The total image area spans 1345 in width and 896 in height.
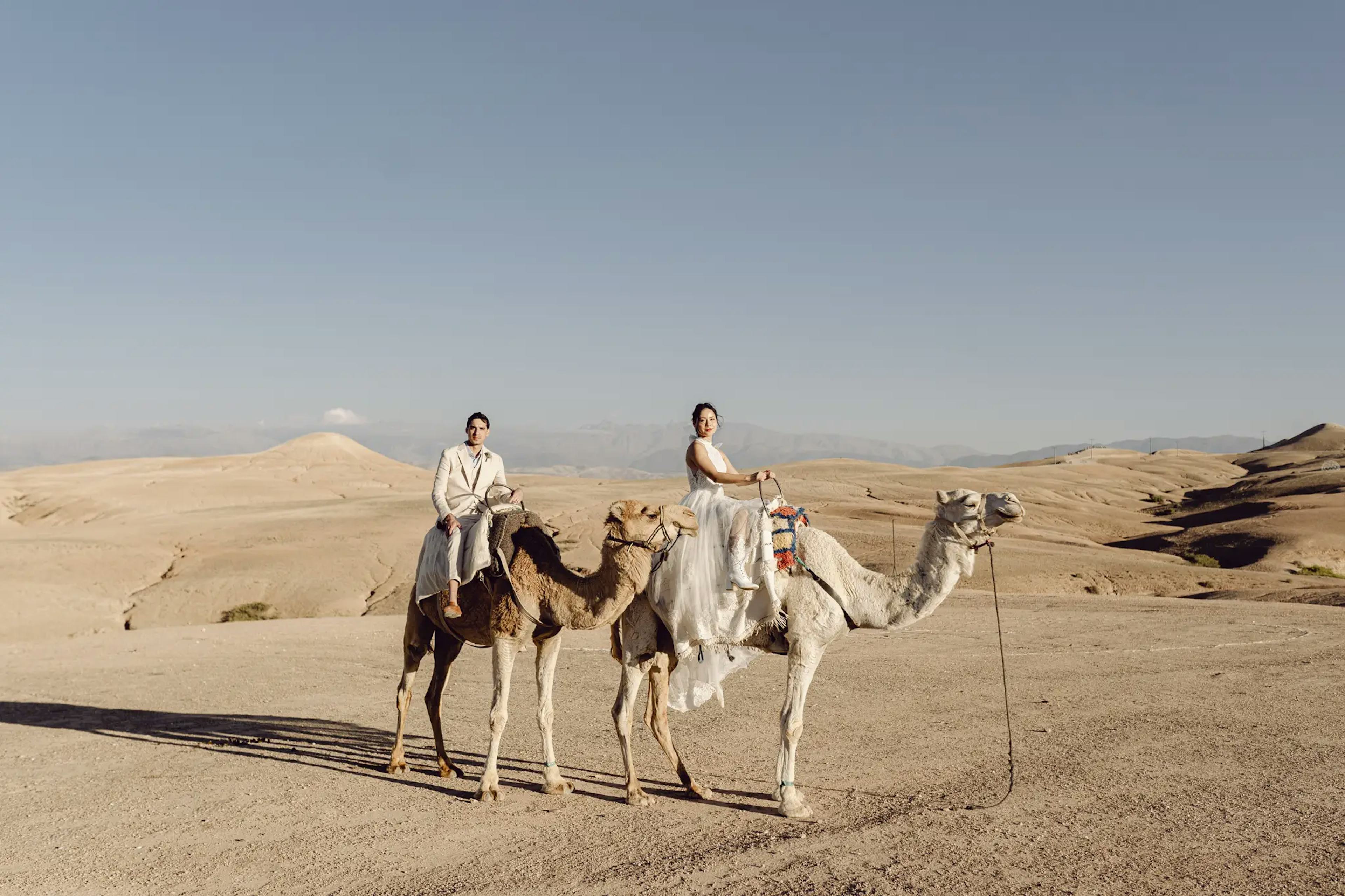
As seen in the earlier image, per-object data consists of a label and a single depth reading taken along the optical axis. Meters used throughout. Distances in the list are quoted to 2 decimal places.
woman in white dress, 7.65
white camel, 7.58
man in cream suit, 8.98
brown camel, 7.56
